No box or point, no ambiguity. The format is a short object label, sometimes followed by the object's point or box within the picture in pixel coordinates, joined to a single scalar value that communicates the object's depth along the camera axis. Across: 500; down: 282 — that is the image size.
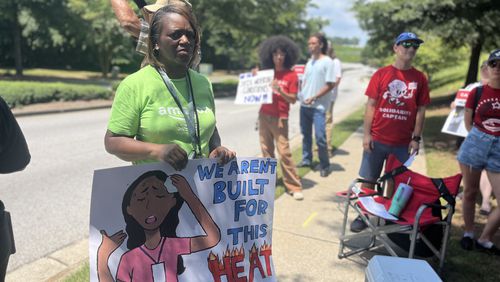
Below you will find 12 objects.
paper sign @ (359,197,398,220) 3.43
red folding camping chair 3.34
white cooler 1.63
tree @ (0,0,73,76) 22.41
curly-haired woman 5.35
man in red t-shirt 3.89
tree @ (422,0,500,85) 7.69
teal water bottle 3.62
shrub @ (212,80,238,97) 23.35
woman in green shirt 1.82
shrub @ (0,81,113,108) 13.12
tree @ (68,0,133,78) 25.45
